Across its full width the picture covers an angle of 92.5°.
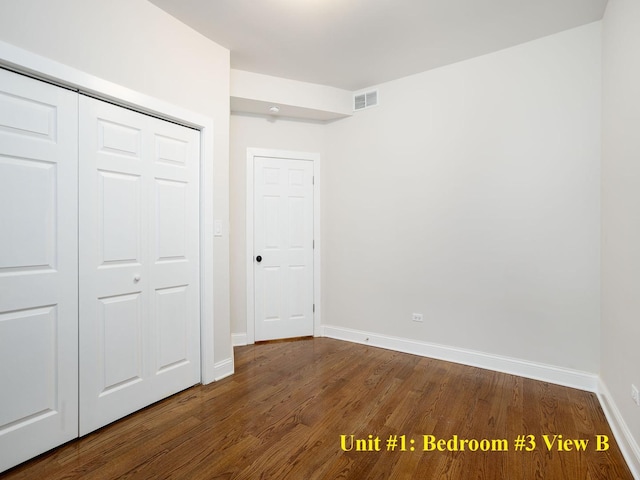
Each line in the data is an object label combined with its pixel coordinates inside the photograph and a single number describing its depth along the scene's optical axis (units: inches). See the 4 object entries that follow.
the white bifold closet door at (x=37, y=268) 63.7
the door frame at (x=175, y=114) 64.8
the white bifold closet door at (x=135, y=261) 76.4
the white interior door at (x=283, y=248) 144.5
